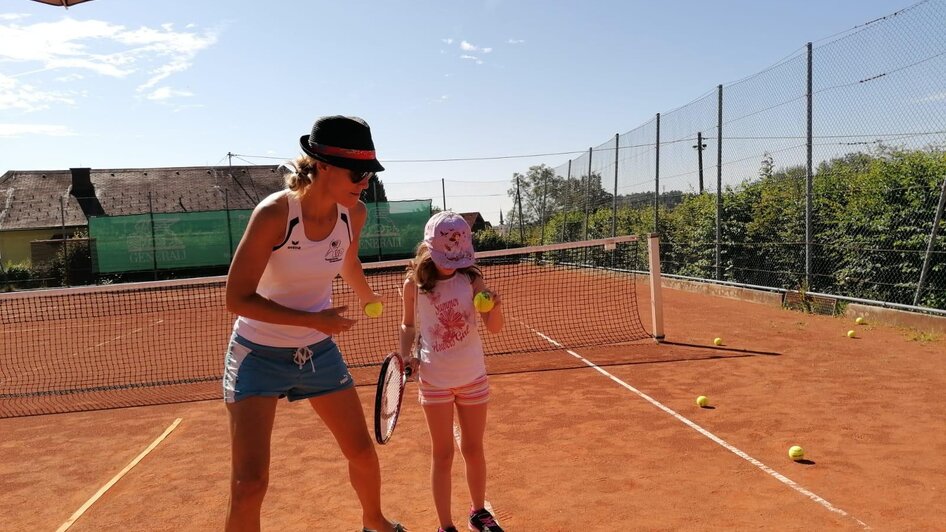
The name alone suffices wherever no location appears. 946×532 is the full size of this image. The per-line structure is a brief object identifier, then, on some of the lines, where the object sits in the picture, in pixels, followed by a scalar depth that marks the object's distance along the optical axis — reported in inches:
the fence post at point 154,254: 1044.5
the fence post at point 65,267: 1005.8
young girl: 129.0
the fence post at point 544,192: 1124.6
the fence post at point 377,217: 1121.4
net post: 359.6
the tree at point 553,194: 914.7
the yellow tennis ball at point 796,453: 180.1
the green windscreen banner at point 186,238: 1034.7
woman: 98.3
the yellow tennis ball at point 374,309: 116.2
